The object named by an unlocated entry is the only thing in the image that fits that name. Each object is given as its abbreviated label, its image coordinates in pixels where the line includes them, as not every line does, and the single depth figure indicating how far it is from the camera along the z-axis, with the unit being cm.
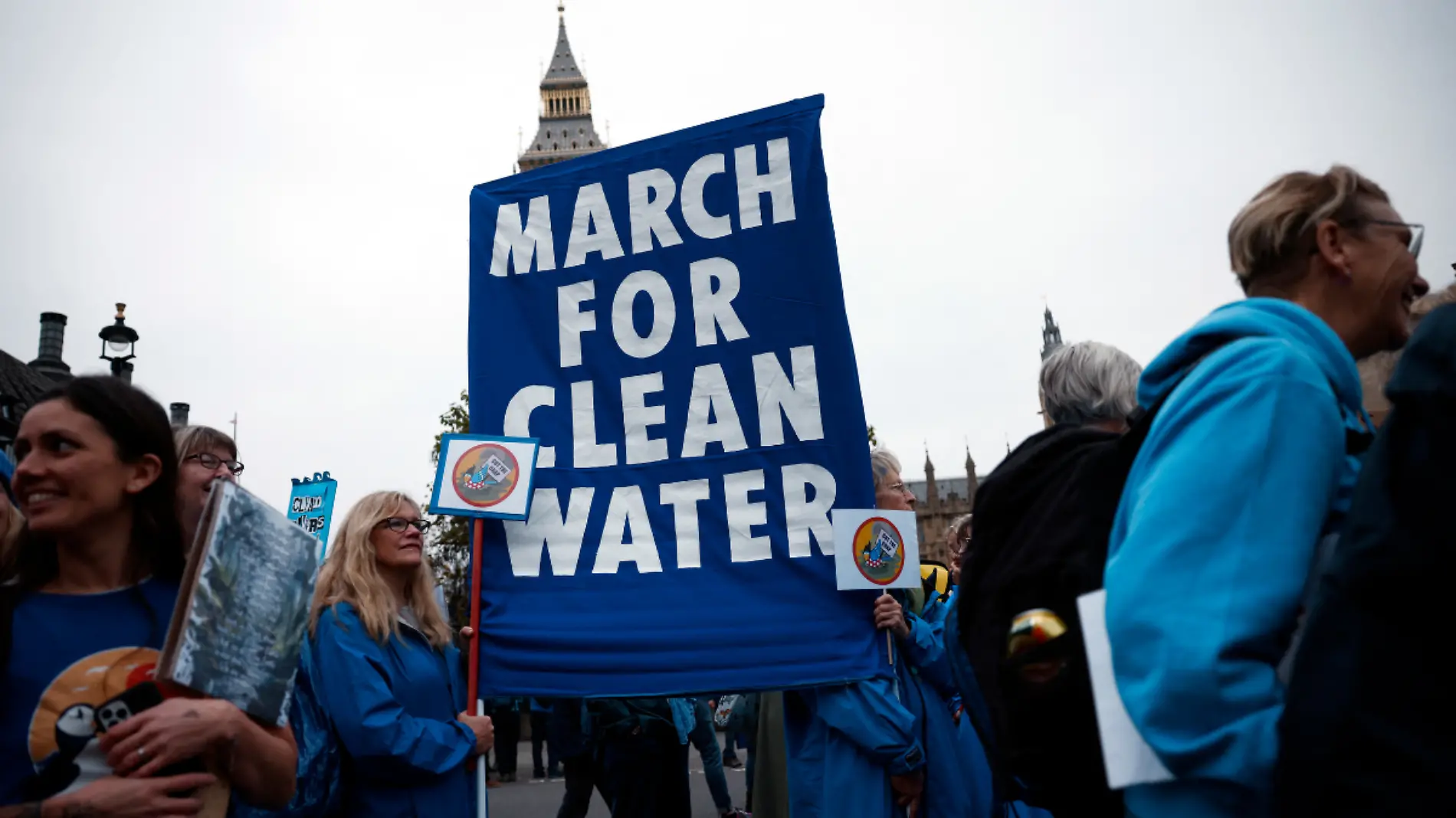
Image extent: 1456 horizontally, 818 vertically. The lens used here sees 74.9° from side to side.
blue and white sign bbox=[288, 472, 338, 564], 647
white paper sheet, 151
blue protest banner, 417
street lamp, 1199
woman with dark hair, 191
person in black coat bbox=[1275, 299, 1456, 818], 119
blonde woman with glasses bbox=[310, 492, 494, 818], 363
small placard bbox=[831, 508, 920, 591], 397
